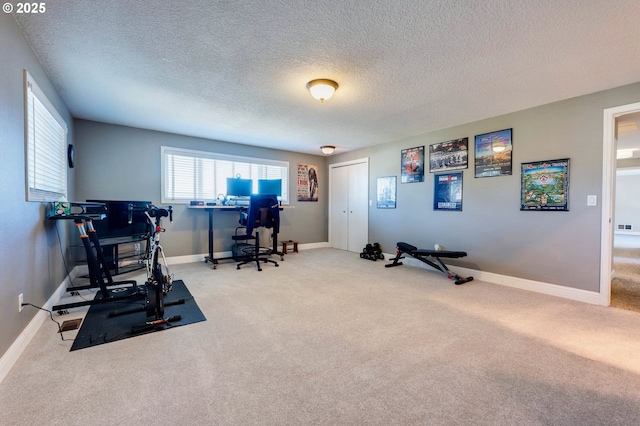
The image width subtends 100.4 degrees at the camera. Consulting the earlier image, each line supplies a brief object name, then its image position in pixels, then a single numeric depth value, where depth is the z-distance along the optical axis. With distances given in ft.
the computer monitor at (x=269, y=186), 18.12
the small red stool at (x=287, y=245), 19.59
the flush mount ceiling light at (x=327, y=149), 18.90
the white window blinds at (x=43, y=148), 7.44
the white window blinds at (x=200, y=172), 16.31
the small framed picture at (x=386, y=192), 17.83
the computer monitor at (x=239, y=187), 17.22
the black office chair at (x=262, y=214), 14.76
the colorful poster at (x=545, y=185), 10.83
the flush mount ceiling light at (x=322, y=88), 9.24
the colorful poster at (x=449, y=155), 14.02
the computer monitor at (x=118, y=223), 12.35
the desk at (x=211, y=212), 15.60
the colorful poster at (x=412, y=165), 16.14
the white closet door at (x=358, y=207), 19.95
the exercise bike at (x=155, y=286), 7.88
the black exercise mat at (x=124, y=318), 7.22
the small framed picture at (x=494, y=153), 12.40
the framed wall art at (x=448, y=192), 14.30
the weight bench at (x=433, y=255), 13.04
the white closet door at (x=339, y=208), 21.83
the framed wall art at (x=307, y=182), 21.98
